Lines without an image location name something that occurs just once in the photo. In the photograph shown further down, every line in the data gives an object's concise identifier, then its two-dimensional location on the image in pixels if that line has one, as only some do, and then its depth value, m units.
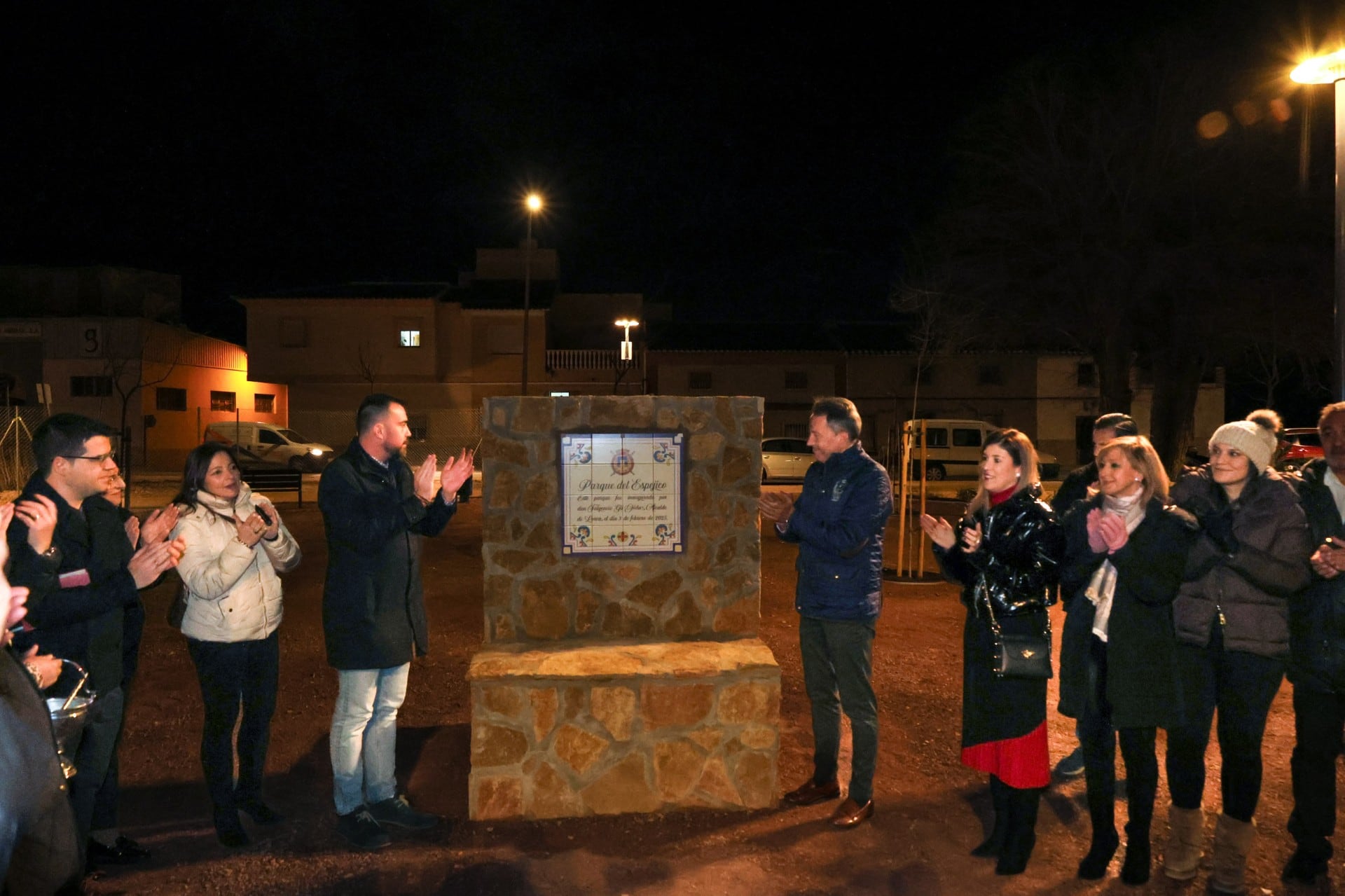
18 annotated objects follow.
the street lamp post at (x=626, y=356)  23.53
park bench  16.36
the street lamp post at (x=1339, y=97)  6.67
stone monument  4.09
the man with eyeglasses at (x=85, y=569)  3.28
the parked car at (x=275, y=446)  24.89
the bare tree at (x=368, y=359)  33.19
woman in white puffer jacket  3.78
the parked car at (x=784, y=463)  22.44
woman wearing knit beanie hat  3.51
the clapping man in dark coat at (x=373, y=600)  3.83
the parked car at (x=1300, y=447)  15.76
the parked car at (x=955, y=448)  22.30
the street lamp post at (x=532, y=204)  18.94
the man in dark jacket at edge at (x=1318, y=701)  3.55
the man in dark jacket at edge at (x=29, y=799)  1.83
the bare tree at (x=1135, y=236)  18.06
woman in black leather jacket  3.53
